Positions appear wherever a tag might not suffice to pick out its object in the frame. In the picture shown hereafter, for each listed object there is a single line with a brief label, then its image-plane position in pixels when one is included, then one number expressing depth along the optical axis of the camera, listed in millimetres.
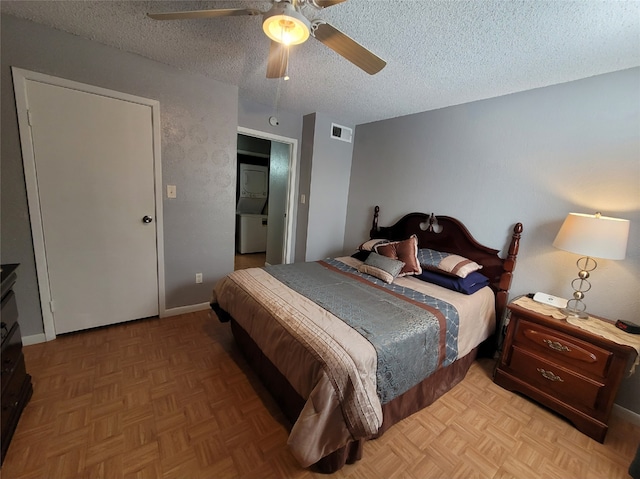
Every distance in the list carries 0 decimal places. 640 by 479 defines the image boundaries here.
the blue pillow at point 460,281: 2184
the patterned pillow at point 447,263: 2285
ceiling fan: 1138
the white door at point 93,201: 1955
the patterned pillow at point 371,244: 2922
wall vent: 3485
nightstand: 1565
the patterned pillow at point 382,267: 2371
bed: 1201
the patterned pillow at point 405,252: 2496
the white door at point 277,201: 3850
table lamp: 1580
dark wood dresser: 1278
